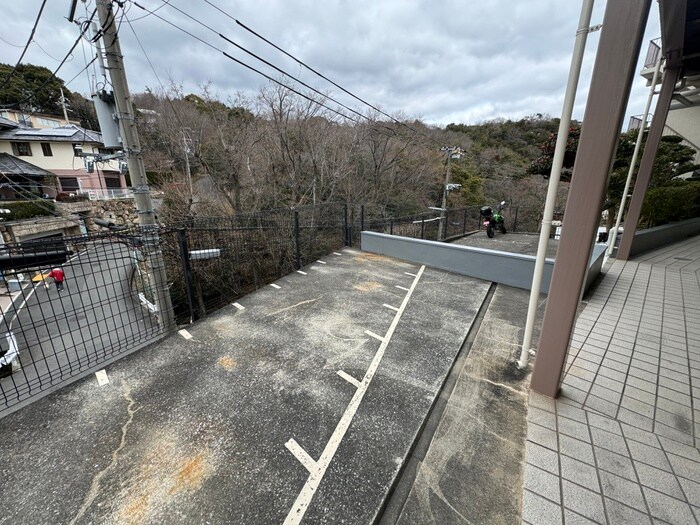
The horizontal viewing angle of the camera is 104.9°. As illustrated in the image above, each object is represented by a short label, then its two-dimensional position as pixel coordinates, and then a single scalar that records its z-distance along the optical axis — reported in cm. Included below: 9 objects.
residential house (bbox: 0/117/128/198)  1991
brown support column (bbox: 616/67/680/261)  503
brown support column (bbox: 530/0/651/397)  169
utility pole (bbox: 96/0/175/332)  344
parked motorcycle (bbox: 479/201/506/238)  1102
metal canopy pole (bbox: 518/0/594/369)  200
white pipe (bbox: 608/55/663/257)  525
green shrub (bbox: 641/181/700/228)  711
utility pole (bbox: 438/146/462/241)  1148
